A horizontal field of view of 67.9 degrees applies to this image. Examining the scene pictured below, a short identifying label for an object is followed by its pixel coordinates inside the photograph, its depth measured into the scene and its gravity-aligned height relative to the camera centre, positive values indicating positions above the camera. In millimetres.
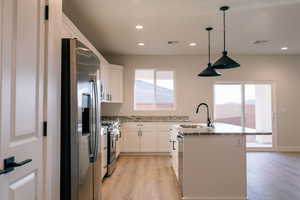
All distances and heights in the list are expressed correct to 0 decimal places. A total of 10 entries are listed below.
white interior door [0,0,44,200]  1202 +68
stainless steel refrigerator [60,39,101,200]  1888 -154
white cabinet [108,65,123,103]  5782 +598
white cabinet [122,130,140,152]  5934 -979
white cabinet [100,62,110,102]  4785 +547
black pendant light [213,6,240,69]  3107 +585
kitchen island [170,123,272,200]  2910 -797
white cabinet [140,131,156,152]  5934 -981
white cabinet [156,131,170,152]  5930 -955
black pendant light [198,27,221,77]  3822 +565
